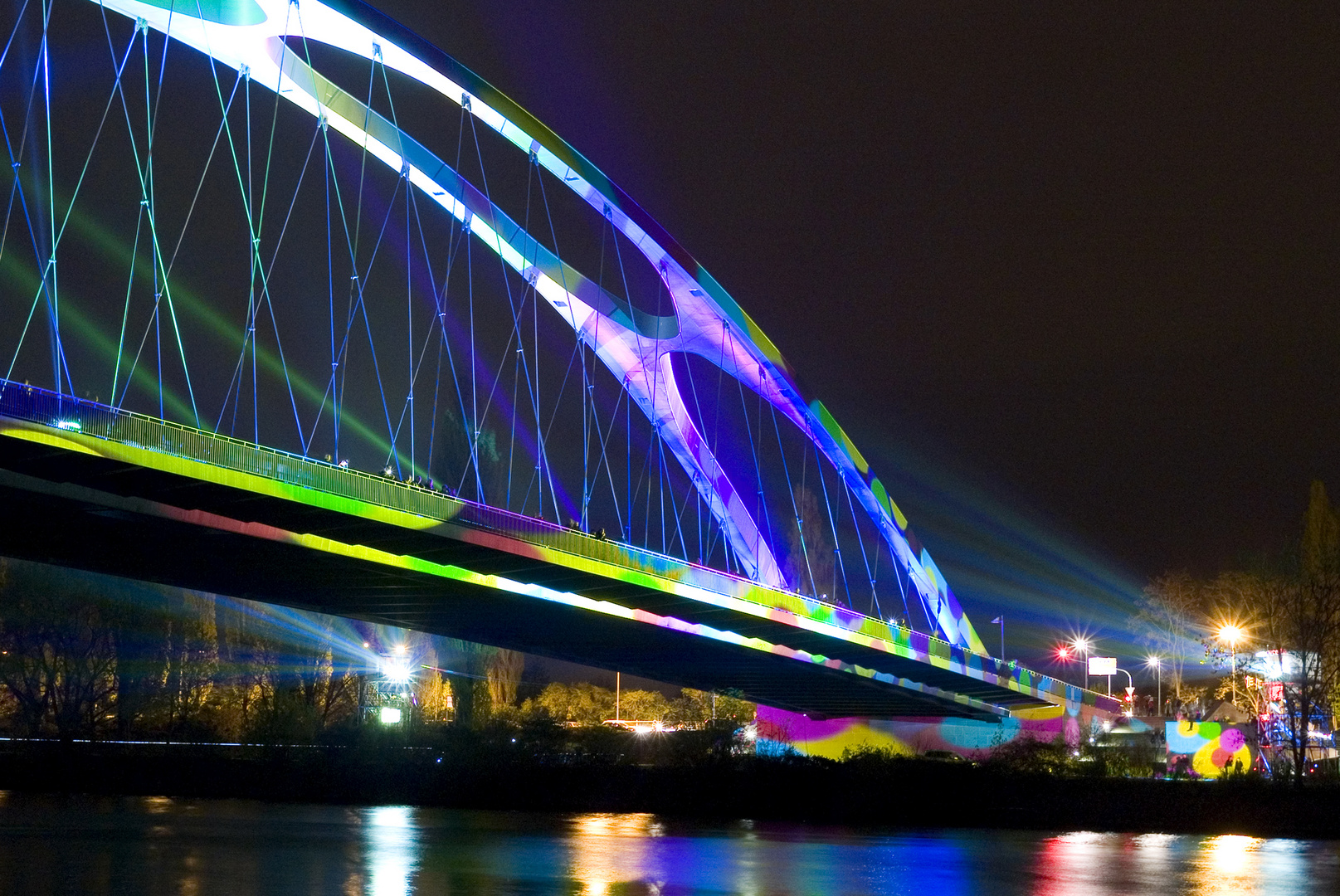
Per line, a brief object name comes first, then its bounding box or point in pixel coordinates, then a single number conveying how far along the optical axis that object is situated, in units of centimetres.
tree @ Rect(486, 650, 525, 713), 6469
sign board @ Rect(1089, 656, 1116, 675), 9613
